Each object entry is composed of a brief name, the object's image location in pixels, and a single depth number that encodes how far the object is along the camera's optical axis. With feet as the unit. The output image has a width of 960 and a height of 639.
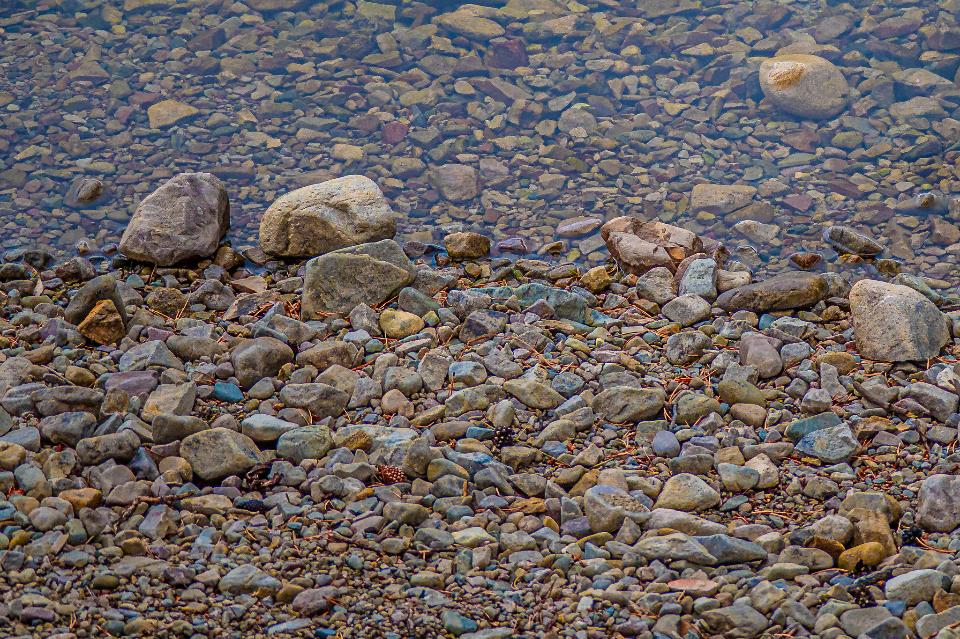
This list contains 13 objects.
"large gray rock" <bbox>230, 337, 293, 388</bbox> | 25.99
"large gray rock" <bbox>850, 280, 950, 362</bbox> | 26.40
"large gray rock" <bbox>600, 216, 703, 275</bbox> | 33.71
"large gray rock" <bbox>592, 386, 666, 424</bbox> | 24.17
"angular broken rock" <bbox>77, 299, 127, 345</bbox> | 27.99
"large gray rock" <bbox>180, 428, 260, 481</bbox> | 21.45
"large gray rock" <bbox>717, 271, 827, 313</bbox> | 30.12
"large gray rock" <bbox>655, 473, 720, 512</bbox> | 20.63
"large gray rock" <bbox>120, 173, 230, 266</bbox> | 34.12
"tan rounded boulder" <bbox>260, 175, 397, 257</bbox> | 34.76
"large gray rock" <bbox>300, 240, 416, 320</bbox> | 30.32
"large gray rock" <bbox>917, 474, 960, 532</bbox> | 19.45
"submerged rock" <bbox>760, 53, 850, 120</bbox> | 45.96
